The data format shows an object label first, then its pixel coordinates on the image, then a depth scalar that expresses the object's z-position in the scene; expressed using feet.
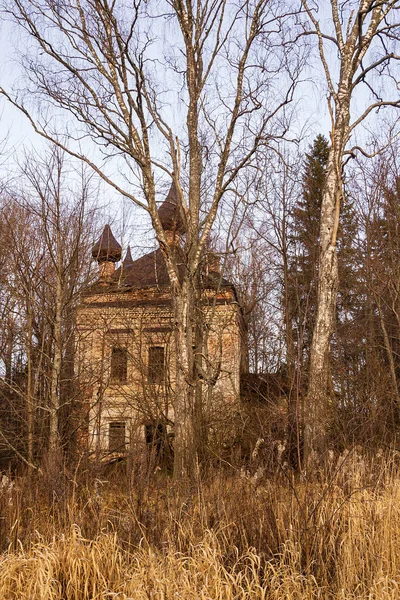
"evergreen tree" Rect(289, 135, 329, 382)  87.68
